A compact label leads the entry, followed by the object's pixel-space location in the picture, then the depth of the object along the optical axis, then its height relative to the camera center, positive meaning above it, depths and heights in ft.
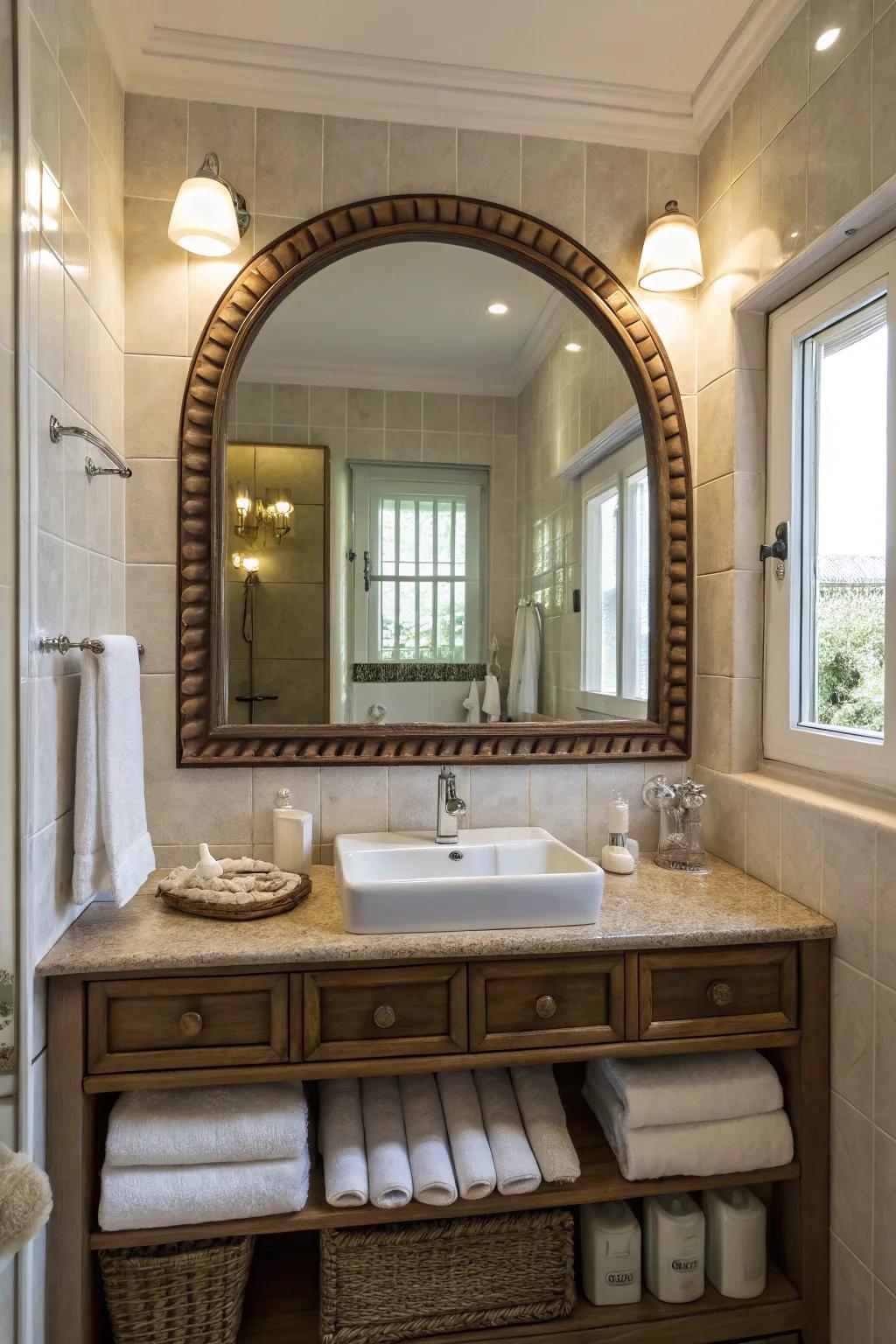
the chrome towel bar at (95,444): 4.32 +1.21
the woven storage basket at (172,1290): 4.48 -3.53
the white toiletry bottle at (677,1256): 4.96 -3.67
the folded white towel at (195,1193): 4.31 -2.88
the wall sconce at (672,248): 5.88 +3.01
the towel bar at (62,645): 4.27 +0.06
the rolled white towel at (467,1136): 4.56 -2.81
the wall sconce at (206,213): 5.28 +2.90
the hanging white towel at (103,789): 4.58 -0.77
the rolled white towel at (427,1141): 4.50 -2.83
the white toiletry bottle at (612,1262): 4.95 -3.69
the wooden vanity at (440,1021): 4.35 -2.07
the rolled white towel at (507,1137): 4.62 -2.83
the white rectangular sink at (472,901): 4.59 -1.39
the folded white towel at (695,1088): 4.77 -2.56
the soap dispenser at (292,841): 5.74 -1.31
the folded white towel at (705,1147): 4.75 -2.87
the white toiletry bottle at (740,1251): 4.94 -3.61
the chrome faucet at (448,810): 5.73 -1.08
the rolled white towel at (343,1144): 4.47 -2.84
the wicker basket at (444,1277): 4.64 -3.62
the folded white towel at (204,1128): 4.34 -2.57
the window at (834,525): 4.75 +0.87
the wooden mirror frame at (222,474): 5.88 +1.27
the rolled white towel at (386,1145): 4.48 -2.83
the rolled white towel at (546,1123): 4.66 -2.80
